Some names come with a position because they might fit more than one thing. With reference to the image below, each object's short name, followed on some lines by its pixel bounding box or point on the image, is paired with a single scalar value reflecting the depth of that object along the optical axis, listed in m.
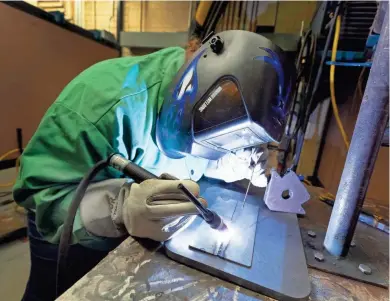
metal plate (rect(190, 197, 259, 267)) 0.55
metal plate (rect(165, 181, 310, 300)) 0.48
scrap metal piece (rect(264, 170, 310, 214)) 0.81
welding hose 0.59
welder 0.60
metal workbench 0.44
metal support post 0.54
